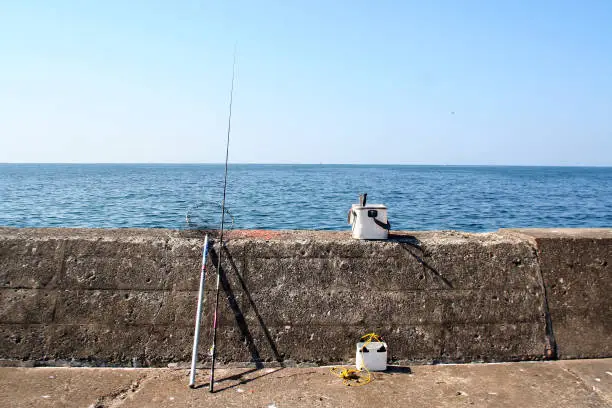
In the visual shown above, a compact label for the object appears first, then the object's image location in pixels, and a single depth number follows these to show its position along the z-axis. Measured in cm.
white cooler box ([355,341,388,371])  367
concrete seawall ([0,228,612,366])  379
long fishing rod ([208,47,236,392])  336
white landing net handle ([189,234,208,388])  340
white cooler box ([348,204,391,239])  401
